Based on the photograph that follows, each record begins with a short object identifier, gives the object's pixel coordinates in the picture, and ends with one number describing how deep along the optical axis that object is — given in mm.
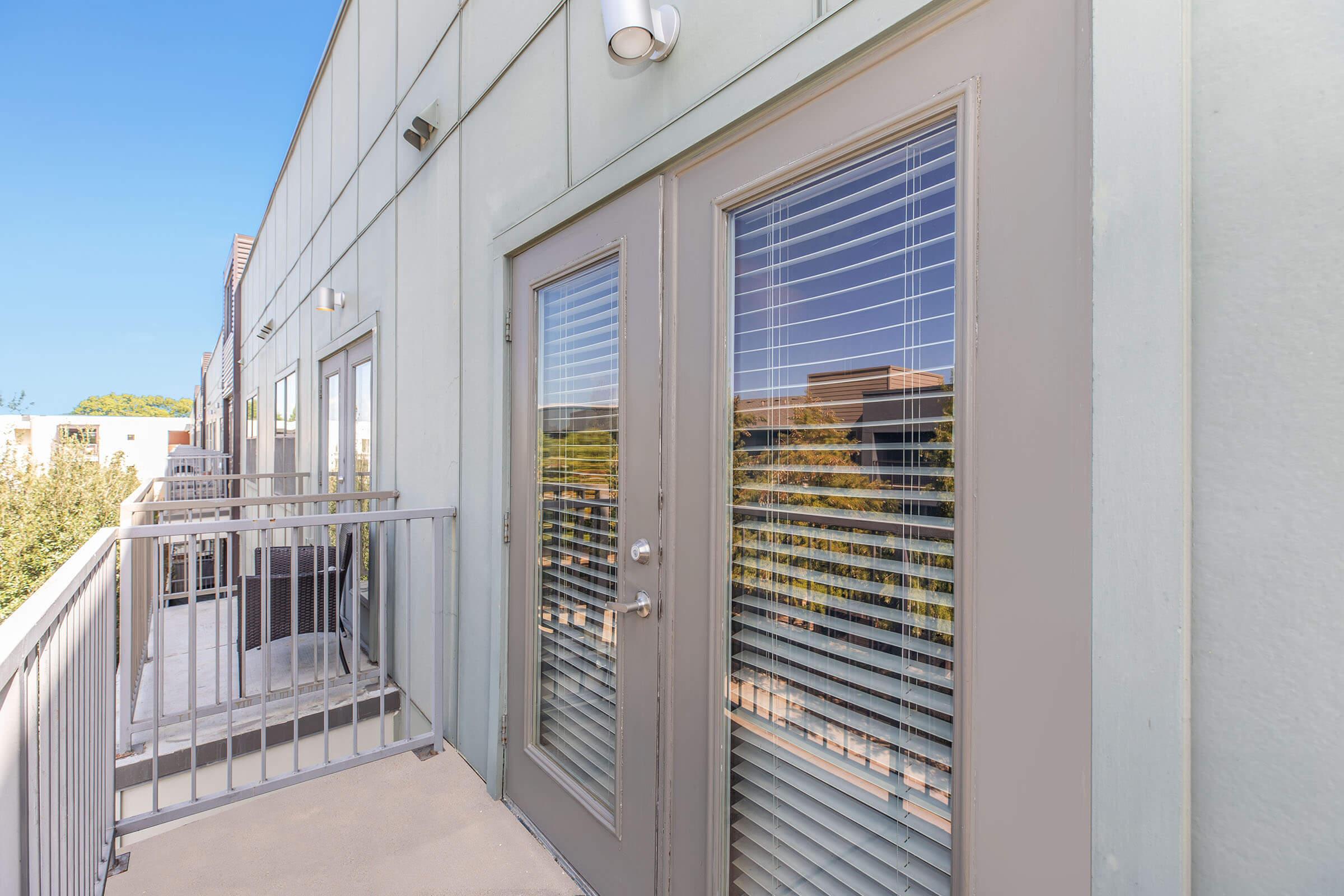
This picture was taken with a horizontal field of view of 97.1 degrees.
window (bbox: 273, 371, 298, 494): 6332
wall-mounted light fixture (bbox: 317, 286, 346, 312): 4359
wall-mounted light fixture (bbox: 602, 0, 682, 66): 1522
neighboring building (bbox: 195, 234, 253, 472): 12578
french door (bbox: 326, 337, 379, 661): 4059
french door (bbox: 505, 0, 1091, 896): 916
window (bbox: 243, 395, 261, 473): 10148
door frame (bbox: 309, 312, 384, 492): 3875
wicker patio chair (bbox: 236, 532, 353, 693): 3143
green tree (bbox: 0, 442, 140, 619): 5891
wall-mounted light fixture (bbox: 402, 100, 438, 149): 3053
